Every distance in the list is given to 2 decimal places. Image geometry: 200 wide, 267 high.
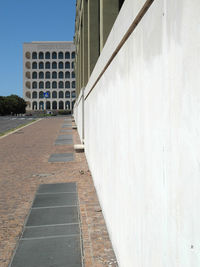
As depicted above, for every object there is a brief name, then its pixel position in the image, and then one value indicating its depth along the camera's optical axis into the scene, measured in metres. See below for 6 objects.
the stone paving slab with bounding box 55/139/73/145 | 18.06
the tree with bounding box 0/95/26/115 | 113.69
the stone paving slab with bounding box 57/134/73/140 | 21.29
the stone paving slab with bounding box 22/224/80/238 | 4.50
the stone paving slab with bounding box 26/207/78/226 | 5.02
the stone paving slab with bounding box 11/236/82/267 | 3.61
